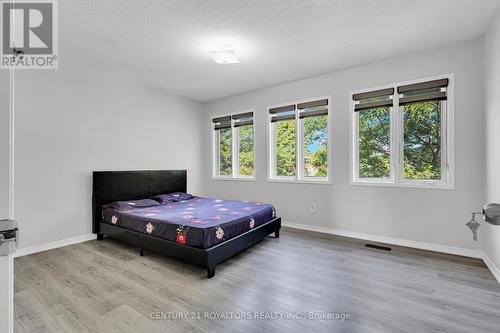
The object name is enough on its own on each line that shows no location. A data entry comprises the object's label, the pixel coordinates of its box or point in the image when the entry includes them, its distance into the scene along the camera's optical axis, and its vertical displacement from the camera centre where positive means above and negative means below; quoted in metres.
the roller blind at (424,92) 3.10 +1.05
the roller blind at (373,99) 3.48 +1.05
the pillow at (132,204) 3.59 -0.59
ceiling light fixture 2.99 +1.46
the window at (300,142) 4.14 +0.47
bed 2.55 -0.68
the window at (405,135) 3.13 +0.45
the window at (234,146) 5.12 +0.48
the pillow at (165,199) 4.18 -0.58
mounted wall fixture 1.01 -0.21
